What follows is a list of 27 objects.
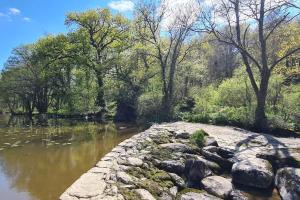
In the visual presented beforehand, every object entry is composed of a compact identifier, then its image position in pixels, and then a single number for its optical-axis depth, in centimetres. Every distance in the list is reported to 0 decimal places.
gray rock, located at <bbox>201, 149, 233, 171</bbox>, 480
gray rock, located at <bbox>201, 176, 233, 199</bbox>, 372
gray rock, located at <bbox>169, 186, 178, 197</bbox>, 352
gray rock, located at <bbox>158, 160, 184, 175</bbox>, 425
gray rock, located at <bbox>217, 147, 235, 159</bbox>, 513
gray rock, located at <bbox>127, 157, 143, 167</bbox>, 412
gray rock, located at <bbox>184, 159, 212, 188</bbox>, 411
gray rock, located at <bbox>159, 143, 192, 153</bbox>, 505
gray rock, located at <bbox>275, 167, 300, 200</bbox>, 362
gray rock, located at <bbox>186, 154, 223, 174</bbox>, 456
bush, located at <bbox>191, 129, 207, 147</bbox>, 560
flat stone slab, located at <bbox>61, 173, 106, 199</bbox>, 312
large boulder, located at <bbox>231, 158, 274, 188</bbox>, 408
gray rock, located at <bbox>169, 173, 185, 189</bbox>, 385
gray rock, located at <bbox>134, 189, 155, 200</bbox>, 314
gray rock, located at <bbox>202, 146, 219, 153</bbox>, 520
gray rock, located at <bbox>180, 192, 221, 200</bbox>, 338
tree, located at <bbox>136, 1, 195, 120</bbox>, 1416
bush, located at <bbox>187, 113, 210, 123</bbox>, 932
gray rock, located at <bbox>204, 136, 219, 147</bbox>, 560
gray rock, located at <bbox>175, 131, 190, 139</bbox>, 624
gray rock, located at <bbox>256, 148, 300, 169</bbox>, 460
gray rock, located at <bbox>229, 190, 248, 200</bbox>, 365
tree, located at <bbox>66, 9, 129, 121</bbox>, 2059
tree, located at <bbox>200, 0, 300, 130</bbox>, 866
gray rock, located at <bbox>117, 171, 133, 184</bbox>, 348
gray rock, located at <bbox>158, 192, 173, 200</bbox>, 332
